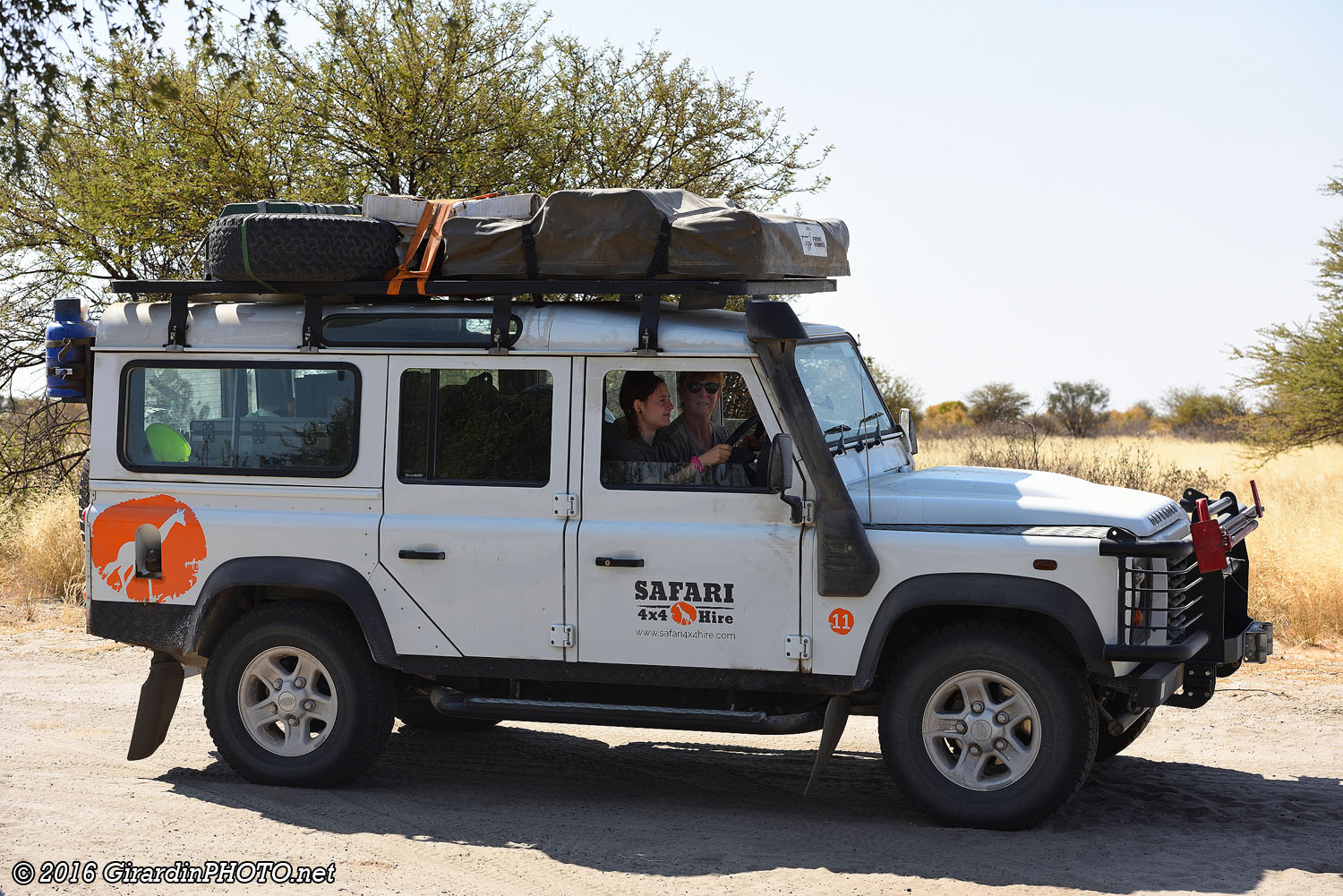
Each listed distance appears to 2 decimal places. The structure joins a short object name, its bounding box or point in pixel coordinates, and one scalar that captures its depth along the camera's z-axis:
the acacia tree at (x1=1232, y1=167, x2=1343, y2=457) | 22.25
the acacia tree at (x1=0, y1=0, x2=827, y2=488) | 14.20
